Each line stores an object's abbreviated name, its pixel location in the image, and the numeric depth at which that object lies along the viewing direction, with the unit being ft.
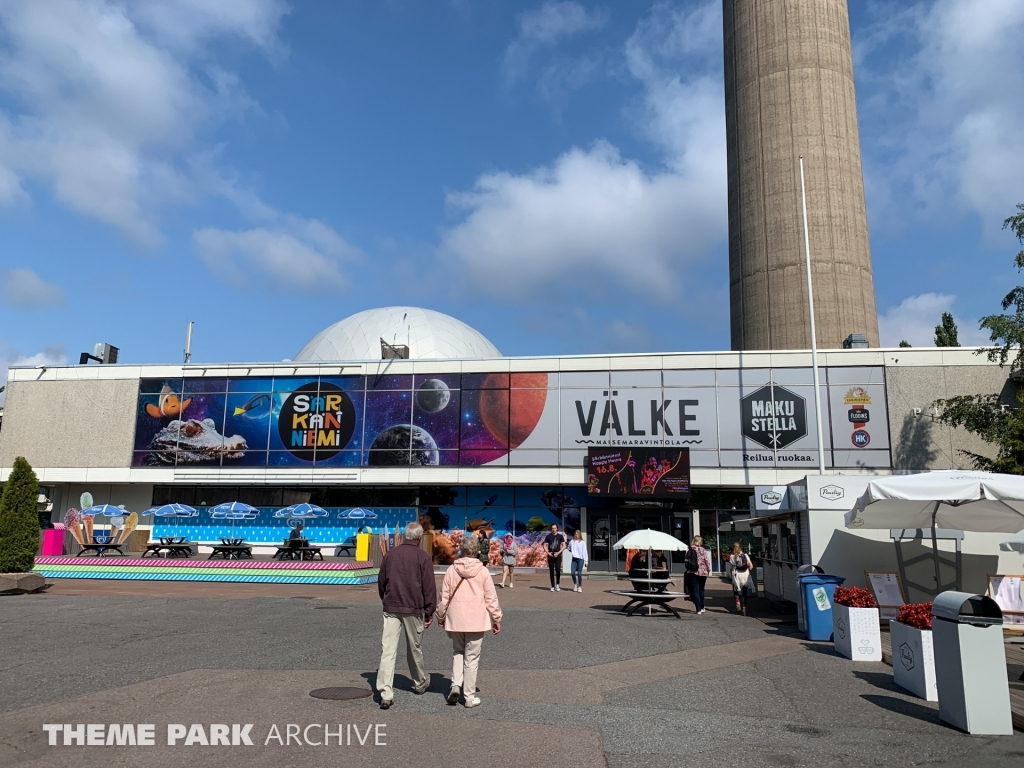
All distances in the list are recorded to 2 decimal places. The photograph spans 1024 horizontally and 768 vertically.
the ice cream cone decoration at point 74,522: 123.34
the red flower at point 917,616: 27.22
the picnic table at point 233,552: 94.22
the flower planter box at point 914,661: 26.16
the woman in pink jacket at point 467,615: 24.22
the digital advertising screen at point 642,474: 106.32
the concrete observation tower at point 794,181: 135.03
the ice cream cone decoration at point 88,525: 122.52
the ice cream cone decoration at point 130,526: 122.31
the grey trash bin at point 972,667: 21.94
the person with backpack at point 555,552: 68.80
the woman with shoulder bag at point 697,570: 54.60
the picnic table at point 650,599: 50.72
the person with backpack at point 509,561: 74.95
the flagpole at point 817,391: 93.10
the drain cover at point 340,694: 24.45
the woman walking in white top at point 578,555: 73.44
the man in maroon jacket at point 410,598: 24.97
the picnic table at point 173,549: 101.71
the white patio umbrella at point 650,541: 52.80
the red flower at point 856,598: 34.24
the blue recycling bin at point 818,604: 40.09
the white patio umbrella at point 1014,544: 46.91
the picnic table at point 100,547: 96.63
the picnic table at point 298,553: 94.91
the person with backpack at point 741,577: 53.93
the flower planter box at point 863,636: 33.68
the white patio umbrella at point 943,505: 37.06
